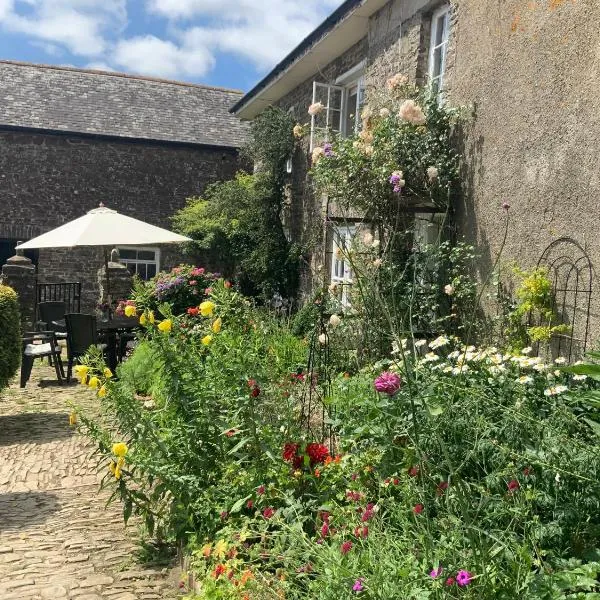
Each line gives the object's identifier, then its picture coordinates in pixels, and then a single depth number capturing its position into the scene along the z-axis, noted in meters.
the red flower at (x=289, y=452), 3.16
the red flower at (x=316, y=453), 3.20
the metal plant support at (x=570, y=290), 4.93
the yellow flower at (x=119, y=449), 3.07
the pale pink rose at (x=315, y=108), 6.56
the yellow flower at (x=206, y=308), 3.48
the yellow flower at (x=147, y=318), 3.69
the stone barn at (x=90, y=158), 15.53
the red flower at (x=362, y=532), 2.43
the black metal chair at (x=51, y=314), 10.08
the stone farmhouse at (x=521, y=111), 4.94
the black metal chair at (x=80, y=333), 8.13
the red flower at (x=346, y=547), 2.25
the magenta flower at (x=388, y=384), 2.10
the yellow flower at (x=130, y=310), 3.76
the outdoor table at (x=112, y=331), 8.66
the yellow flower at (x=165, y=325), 3.46
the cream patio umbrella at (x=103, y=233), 8.55
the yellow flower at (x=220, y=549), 2.90
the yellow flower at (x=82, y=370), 3.35
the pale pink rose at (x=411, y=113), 3.77
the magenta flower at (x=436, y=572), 2.03
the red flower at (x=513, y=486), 2.28
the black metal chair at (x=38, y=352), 8.22
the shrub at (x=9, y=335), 6.14
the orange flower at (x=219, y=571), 2.75
